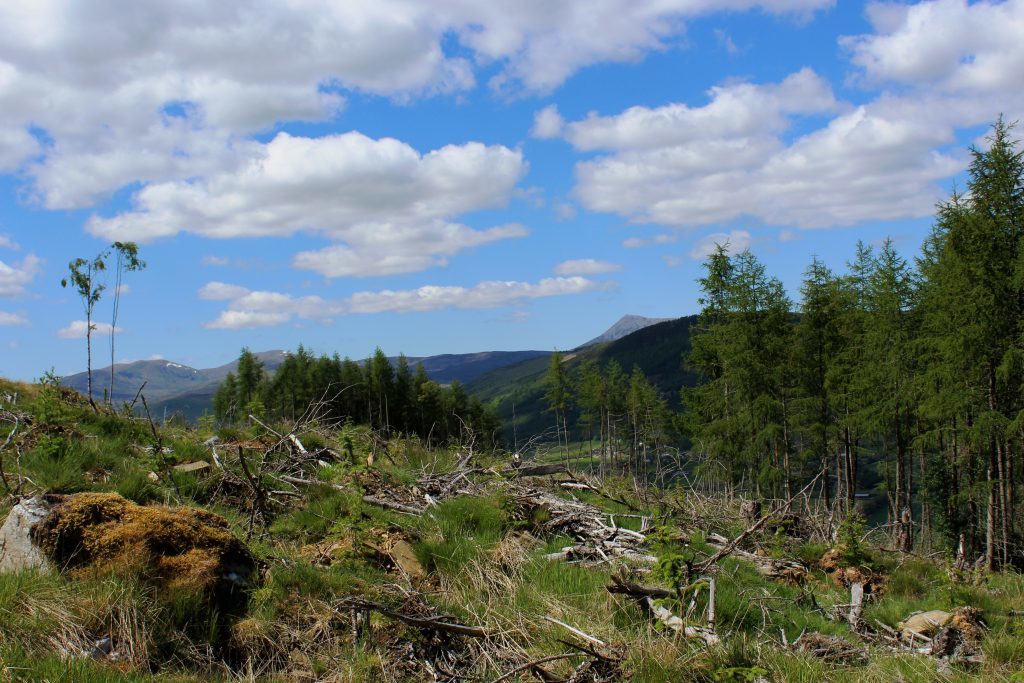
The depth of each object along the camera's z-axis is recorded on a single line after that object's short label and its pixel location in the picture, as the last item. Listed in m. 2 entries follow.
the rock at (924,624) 5.86
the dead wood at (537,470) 8.40
